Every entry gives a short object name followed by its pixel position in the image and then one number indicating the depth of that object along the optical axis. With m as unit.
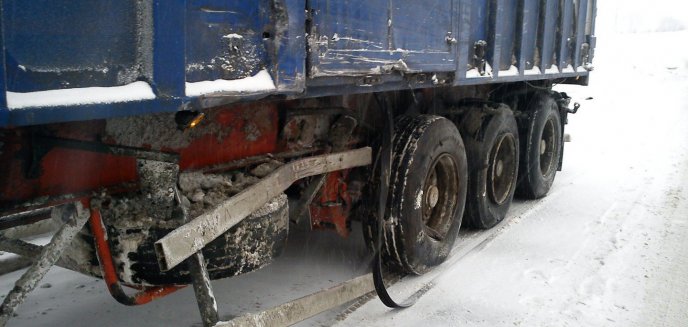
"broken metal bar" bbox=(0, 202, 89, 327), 1.72
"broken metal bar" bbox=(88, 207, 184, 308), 2.03
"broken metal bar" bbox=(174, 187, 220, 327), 2.01
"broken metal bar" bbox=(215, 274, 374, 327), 2.14
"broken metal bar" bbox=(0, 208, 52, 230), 2.13
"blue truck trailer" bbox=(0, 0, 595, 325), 1.52
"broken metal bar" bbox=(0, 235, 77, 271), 2.12
